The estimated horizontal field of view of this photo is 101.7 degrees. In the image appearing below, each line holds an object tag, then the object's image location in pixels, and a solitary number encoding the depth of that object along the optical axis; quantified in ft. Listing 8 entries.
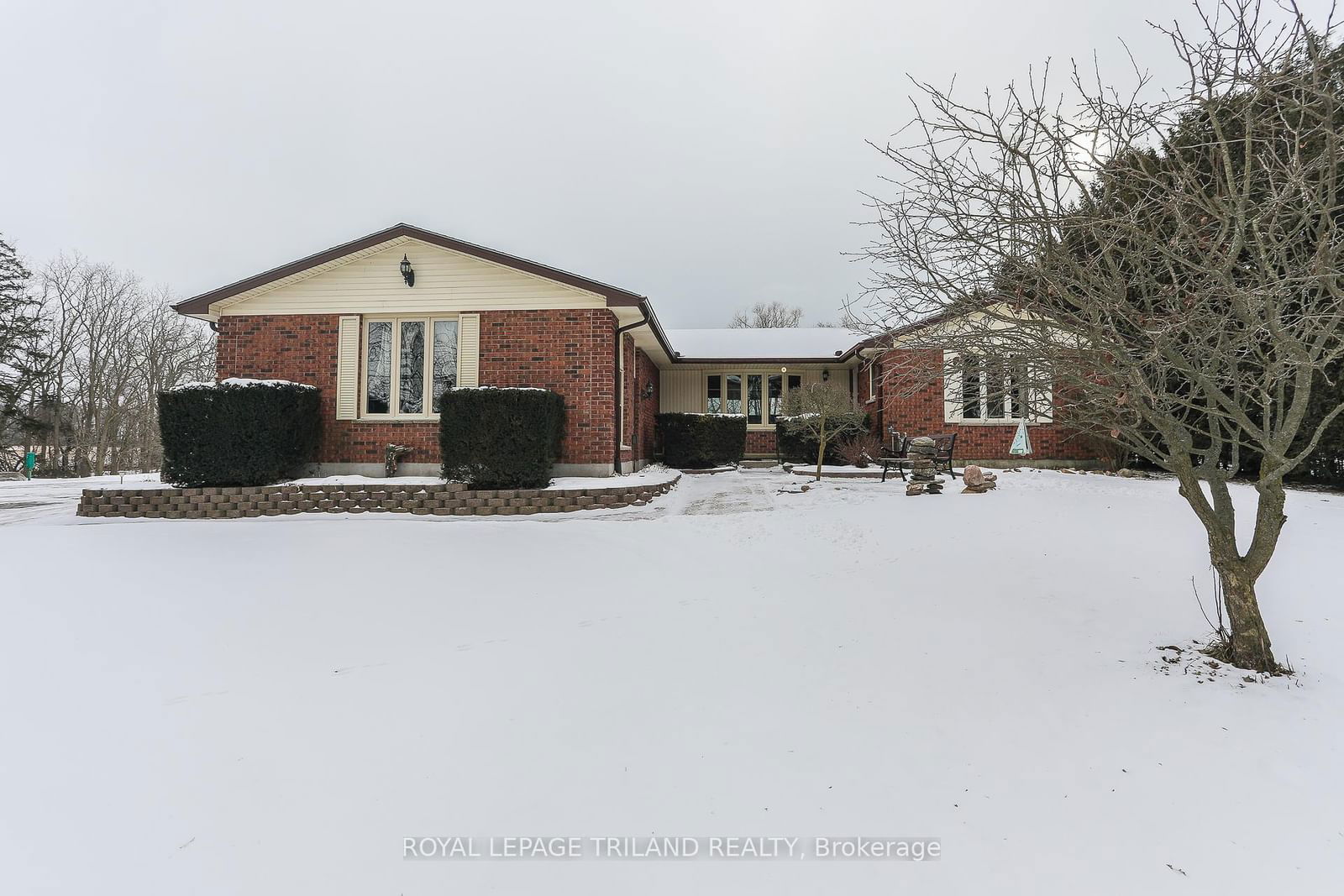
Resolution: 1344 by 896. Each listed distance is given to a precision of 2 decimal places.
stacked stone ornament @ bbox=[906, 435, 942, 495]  25.96
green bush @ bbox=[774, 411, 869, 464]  42.19
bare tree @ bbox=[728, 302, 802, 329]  127.85
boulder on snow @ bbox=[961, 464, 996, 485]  26.07
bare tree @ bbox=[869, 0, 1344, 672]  7.48
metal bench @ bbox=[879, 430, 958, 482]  33.06
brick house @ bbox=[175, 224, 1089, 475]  30.01
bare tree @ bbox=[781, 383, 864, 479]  36.19
